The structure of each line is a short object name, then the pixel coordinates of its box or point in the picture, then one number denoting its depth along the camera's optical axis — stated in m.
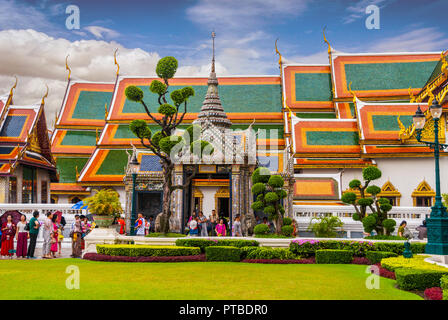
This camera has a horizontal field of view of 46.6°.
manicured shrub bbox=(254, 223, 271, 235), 14.66
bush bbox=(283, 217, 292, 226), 16.20
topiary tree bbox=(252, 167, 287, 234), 14.76
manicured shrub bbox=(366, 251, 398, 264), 11.66
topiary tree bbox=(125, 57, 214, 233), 15.34
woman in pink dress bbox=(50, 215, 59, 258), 14.33
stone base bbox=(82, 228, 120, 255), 14.02
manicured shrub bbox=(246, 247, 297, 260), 12.33
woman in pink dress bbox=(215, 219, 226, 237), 16.98
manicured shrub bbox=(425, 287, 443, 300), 7.59
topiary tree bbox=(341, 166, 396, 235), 14.66
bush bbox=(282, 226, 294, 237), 15.07
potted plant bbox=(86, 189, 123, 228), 14.16
